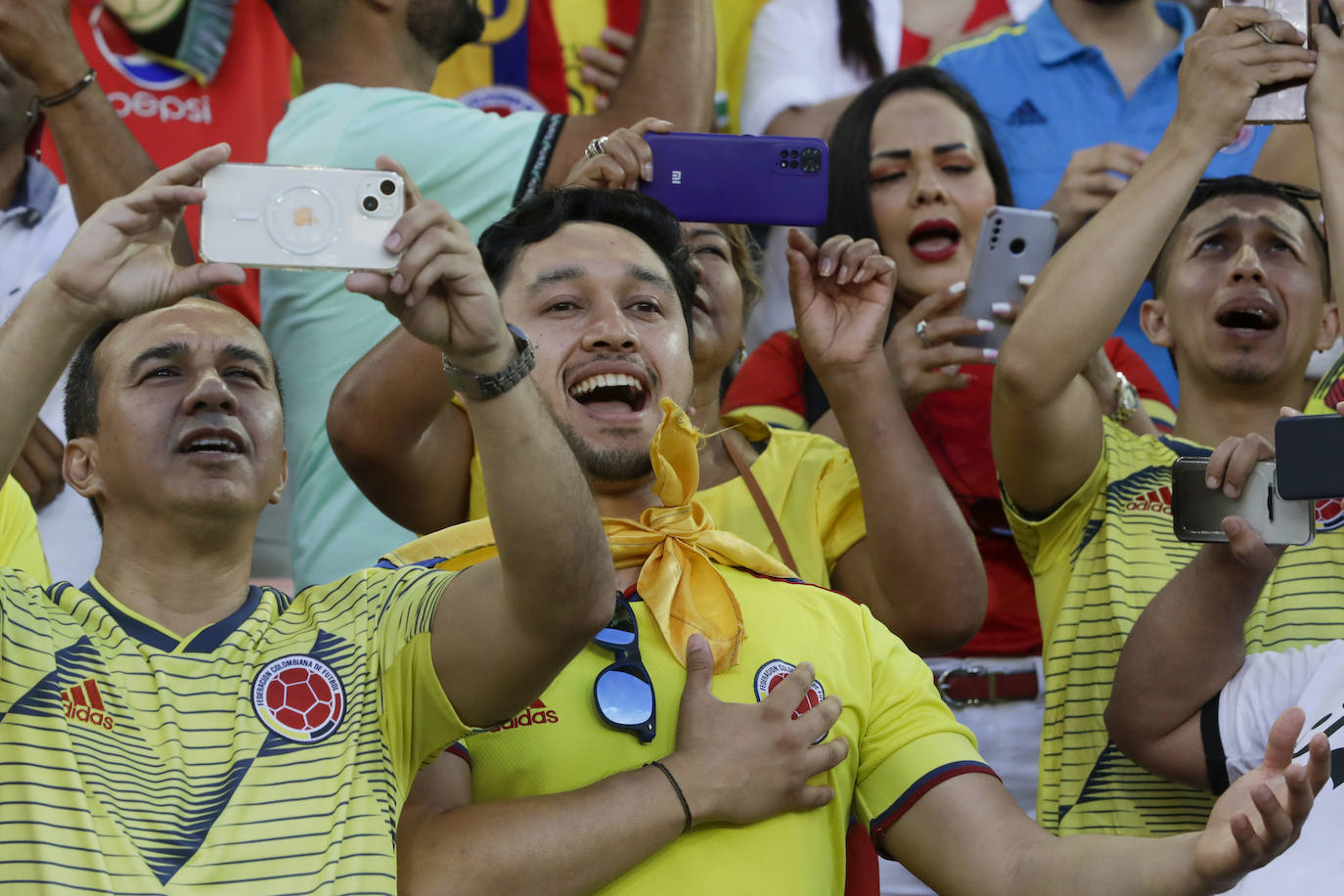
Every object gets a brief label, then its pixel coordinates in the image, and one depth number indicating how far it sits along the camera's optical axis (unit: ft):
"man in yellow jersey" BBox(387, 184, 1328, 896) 15.61
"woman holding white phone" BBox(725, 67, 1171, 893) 23.86
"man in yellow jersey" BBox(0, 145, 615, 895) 14.01
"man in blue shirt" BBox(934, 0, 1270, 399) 30.71
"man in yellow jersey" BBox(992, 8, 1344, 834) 20.47
